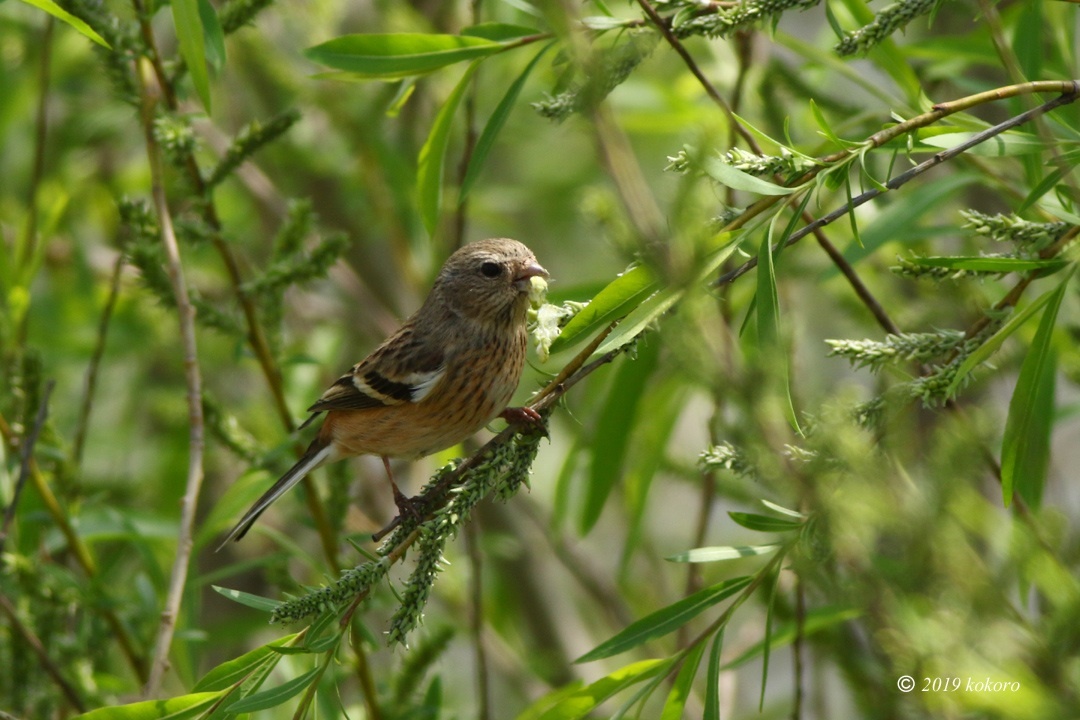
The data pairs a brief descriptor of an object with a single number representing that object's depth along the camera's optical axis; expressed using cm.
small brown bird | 746
